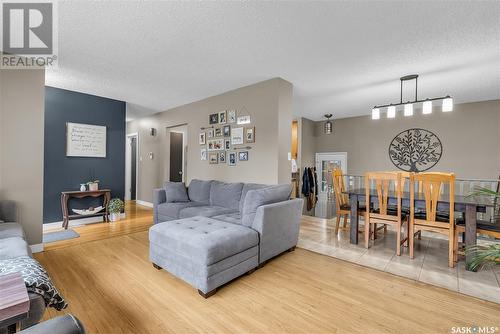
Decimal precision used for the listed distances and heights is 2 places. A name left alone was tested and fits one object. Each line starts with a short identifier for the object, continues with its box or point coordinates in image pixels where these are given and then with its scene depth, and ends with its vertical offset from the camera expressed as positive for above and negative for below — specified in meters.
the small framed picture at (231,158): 4.34 +0.13
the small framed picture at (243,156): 4.14 +0.17
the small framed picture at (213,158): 4.66 +0.14
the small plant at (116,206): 4.68 -0.87
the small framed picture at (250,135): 4.00 +0.54
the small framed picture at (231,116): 4.29 +0.93
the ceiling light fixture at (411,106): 3.21 +0.91
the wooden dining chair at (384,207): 3.06 -0.56
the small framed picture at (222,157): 4.52 +0.16
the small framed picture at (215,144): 4.55 +0.42
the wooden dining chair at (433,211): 2.70 -0.54
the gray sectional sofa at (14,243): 1.32 -0.71
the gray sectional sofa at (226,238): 2.07 -0.75
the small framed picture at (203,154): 4.91 +0.23
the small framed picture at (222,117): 4.46 +0.93
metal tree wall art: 5.38 +0.42
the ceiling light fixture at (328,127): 5.54 +0.95
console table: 4.14 -0.68
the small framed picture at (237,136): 4.19 +0.54
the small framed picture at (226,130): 4.38 +0.67
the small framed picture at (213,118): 4.60 +0.94
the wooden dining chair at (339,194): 3.91 -0.48
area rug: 3.55 -1.18
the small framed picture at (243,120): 4.08 +0.82
